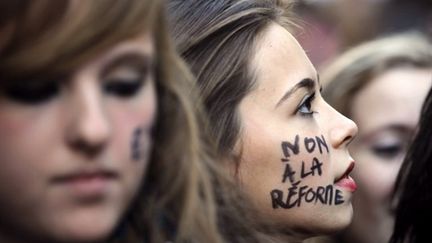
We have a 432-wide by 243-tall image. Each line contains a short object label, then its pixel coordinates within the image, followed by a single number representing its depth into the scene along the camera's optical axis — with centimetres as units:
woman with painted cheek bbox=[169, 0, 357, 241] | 211
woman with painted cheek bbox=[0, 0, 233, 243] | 182
